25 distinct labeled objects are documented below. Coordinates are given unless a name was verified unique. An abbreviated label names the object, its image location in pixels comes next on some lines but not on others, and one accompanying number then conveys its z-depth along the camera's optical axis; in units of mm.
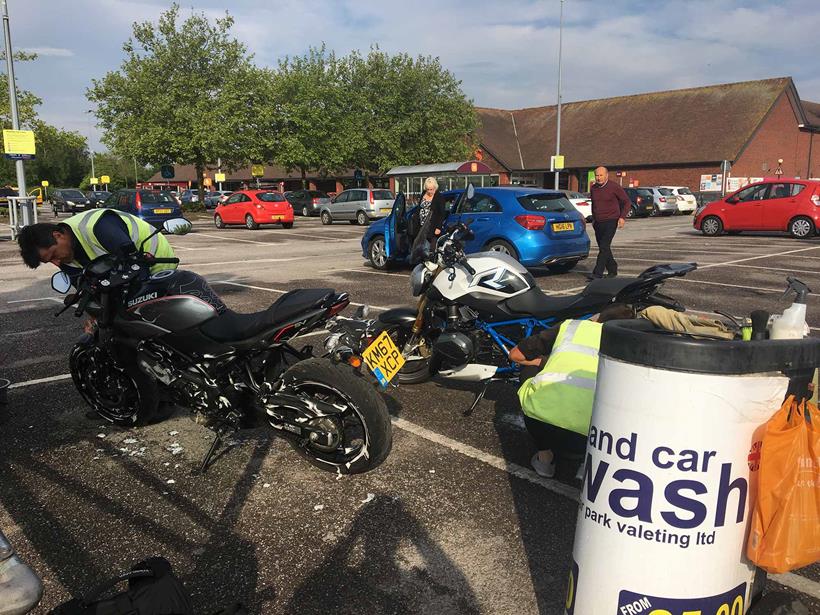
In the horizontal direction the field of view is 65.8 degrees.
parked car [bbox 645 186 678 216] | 32438
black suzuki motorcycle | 3324
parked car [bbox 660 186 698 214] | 33656
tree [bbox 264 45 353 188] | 38625
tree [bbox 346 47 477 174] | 40531
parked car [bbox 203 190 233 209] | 46991
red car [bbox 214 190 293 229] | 25312
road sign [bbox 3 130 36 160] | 18250
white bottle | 1936
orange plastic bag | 1631
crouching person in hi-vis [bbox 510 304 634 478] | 2828
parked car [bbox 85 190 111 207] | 38362
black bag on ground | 1747
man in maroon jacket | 10219
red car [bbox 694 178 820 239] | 17969
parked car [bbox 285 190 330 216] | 35094
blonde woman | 8641
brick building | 43094
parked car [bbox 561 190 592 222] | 27800
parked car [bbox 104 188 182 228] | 24078
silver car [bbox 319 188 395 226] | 27906
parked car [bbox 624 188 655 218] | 31641
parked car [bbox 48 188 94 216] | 40194
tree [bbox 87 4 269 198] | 35469
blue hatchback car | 10594
